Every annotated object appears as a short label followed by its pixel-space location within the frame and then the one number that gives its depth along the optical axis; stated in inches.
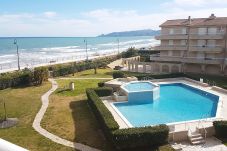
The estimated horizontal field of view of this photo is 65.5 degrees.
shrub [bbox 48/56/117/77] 1446.3
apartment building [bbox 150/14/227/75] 1330.0
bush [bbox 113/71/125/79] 1189.2
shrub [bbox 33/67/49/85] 1194.8
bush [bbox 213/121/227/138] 569.1
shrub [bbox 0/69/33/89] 1154.2
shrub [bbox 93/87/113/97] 918.9
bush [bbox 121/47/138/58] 2110.3
